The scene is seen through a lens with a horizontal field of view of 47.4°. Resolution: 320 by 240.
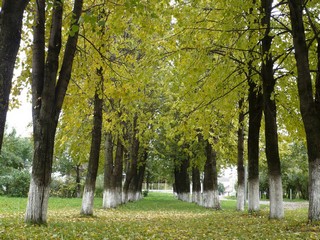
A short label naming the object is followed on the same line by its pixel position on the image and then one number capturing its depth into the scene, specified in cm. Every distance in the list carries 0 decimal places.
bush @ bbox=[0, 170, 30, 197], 3641
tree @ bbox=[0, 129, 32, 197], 3653
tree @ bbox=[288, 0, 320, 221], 1007
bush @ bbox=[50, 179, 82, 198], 4592
